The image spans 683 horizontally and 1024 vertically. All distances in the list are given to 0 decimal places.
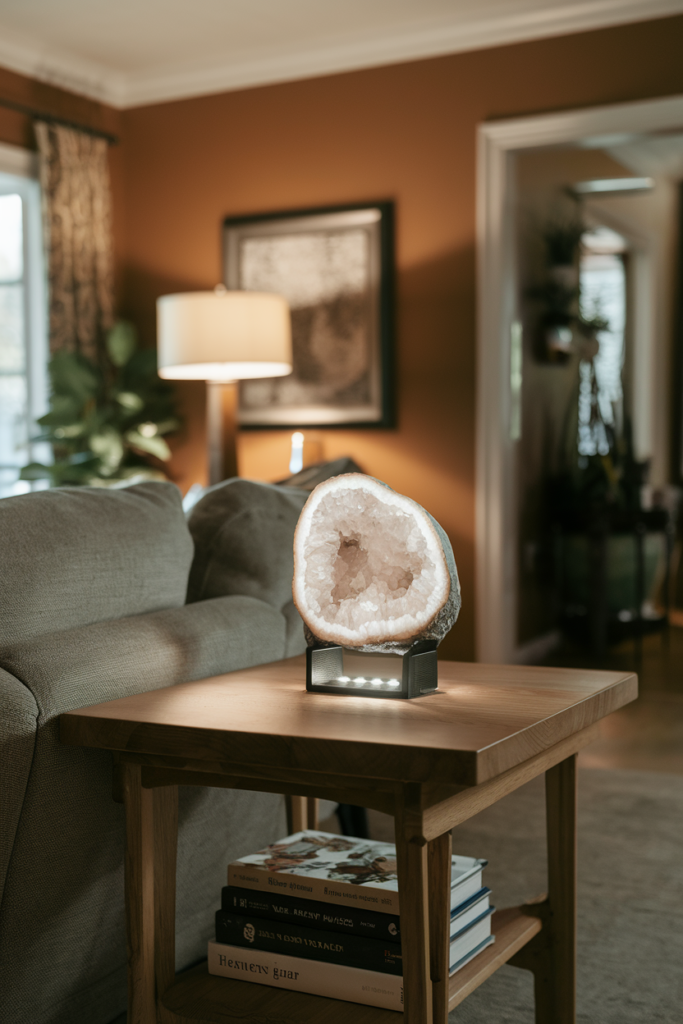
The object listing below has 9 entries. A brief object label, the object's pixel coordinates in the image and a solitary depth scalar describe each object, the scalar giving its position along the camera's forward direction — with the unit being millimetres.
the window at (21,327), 4566
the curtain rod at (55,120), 4395
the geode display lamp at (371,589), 1276
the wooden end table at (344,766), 1036
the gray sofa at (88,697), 1238
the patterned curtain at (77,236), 4551
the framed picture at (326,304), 4449
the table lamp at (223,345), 3672
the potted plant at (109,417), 4434
